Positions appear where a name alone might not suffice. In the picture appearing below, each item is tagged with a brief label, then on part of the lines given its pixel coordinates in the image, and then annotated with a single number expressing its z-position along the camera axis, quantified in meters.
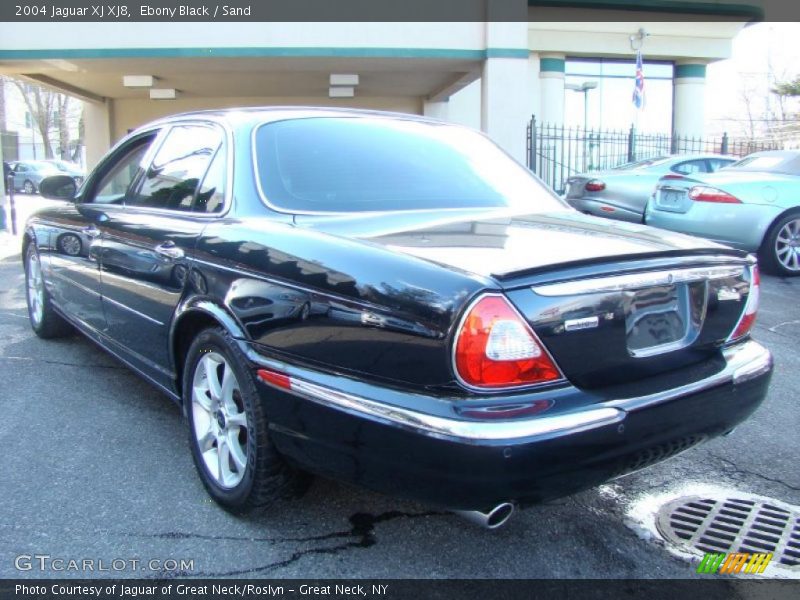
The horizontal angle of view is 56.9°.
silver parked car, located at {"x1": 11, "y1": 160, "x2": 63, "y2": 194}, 27.72
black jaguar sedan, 2.16
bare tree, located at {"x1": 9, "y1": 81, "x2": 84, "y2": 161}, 42.69
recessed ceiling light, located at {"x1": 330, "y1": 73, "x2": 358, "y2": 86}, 13.66
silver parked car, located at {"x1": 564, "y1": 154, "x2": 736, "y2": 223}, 9.70
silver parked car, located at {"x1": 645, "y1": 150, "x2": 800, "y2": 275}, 7.72
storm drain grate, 2.78
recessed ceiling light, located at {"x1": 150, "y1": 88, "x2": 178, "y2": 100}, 15.31
